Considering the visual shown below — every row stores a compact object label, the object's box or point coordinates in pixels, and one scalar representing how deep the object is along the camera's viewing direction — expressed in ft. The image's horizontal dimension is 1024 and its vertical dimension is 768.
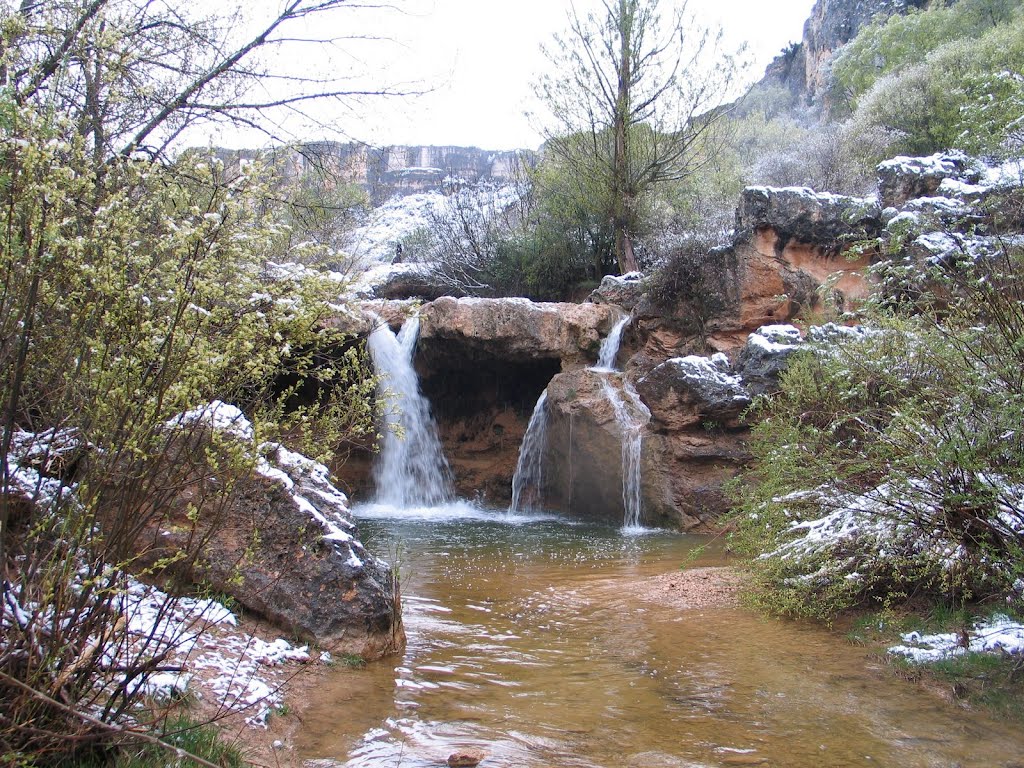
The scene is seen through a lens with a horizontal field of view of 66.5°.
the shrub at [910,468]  14.79
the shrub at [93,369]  7.96
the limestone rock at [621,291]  47.14
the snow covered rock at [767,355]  34.60
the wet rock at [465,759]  10.95
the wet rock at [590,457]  38.60
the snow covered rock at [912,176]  35.29
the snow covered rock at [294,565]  14.80
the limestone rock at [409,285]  65.67
